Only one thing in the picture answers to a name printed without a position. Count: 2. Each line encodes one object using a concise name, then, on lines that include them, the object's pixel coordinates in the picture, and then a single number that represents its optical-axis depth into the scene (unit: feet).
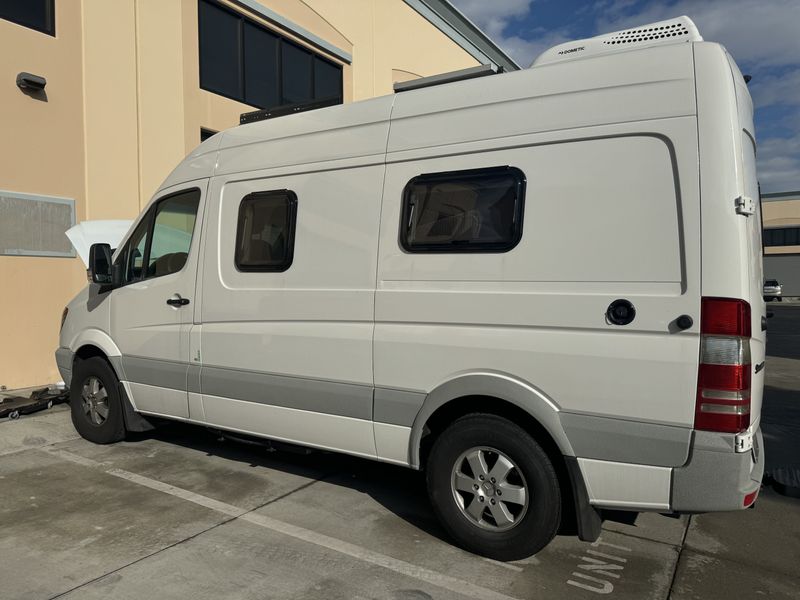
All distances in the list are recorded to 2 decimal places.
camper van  9.58
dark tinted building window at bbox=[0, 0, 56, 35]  24.86
